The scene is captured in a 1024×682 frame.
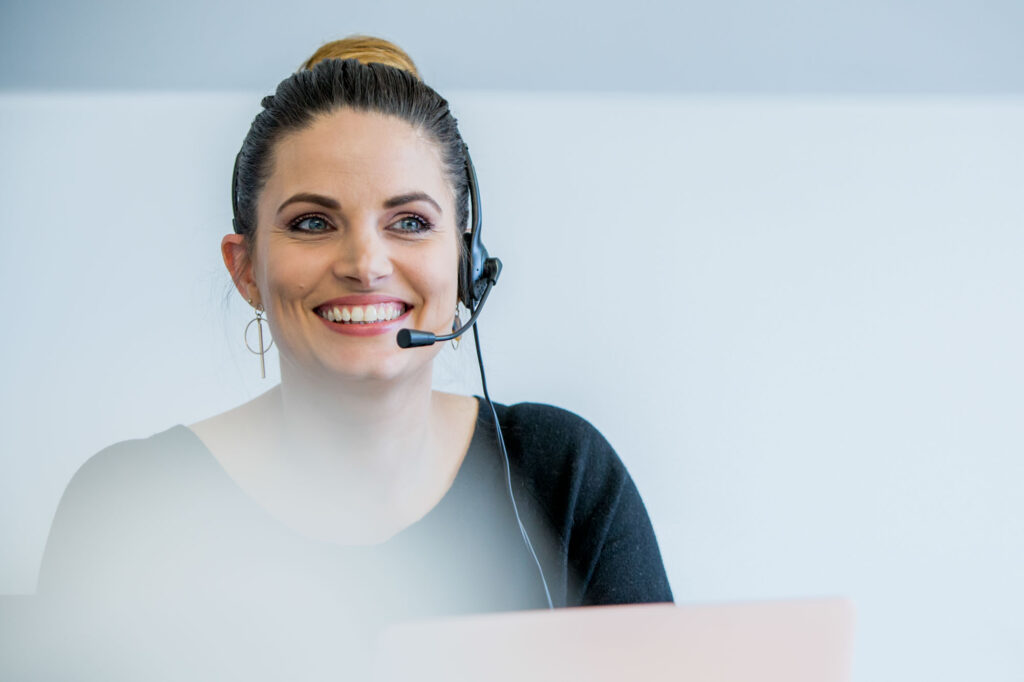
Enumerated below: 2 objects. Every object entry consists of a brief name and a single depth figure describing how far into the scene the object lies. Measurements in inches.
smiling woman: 95.4
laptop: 85.1
